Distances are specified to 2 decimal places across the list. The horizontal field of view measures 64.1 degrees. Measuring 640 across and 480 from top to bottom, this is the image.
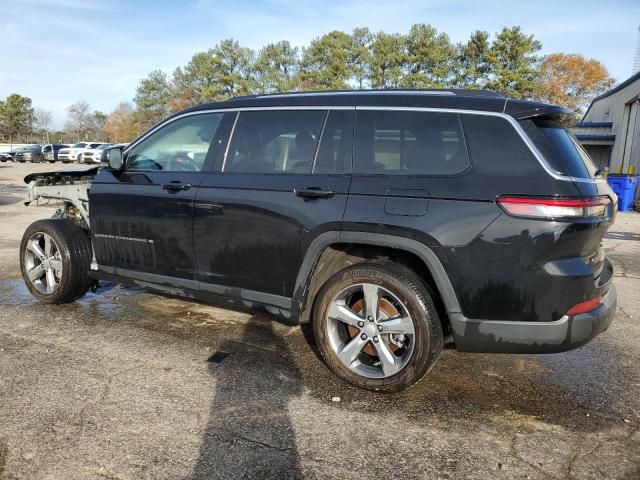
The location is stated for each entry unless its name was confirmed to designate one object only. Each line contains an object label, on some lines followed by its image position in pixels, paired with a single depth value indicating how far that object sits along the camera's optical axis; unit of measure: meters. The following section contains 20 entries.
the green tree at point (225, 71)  60.41
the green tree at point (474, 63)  47.47
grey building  19.47
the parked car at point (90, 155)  39.44
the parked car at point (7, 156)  47.62
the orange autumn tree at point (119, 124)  82.69
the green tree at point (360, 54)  52.59
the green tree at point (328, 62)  51.72
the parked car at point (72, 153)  42.47
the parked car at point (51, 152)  44.69
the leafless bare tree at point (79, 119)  95.88
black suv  2.89
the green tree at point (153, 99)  72.12
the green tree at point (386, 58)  51.22
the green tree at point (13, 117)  79.56
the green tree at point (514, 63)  45.06
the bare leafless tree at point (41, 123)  86.00
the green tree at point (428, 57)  48.97
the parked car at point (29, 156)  44.94
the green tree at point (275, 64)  58.75
